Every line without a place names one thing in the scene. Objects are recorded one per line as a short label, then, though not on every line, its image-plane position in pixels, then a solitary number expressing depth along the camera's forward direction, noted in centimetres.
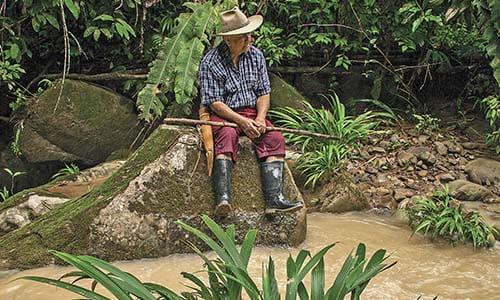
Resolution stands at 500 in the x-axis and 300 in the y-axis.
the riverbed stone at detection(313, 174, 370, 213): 520
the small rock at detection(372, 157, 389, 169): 595
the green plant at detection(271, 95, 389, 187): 544
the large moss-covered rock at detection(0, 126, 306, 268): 402
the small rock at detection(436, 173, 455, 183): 573
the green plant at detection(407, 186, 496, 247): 443
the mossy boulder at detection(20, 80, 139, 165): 646
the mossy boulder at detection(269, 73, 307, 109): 651
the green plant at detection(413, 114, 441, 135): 653
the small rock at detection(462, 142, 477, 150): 628
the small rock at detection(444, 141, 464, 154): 619
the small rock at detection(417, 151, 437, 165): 598
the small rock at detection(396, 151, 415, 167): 596
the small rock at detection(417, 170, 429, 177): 583
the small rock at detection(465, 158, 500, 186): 568
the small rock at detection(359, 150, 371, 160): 611
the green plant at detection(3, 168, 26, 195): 634
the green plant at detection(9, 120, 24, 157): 641
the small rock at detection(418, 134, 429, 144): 635
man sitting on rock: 416
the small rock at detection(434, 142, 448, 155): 613
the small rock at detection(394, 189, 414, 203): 544
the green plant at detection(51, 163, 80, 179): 616
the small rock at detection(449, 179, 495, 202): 534
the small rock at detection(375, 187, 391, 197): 551
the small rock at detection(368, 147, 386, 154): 621
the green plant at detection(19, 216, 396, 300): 221
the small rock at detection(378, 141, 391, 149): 629
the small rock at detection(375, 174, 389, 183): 574
